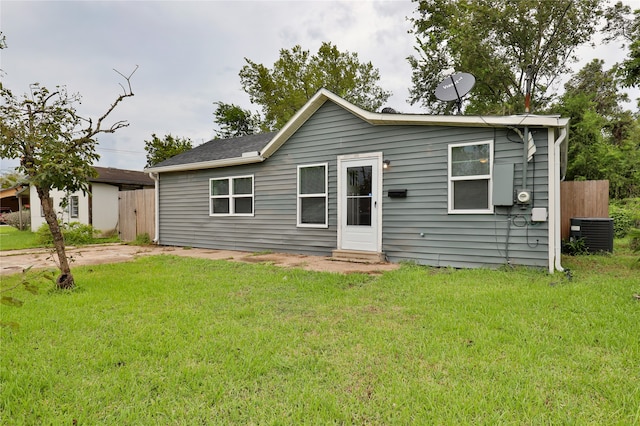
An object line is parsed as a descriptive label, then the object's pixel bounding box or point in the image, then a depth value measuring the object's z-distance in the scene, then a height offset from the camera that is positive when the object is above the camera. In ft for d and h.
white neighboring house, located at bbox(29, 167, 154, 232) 45.42 +0.76
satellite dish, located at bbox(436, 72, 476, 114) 21.91 +8.20
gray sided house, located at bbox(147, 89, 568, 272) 17.83 +1.32
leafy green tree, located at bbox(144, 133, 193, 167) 75.25 +14.18
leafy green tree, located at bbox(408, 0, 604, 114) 47.67 +25.71
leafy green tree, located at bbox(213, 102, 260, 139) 84.89 +22.93
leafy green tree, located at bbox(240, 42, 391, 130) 78.74 +31.40
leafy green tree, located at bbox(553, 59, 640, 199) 47.67 +8.79
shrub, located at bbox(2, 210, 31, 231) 59.41 -2.00
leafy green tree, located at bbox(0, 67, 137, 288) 12.17 +2.91
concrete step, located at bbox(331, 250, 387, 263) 22.04 -3.31
